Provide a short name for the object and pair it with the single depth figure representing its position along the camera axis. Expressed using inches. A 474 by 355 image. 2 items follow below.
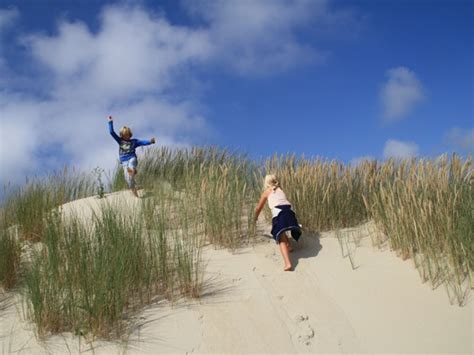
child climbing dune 216.8
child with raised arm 309.2
